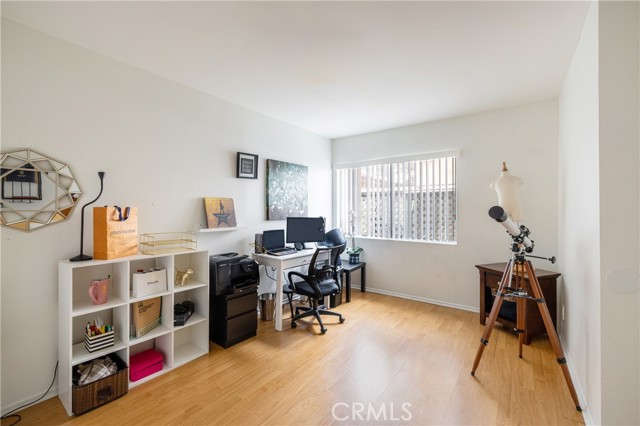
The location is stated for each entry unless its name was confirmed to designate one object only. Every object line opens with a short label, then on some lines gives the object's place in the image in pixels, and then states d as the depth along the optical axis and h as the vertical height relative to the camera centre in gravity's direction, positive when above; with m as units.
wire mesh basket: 2.41 -0.28
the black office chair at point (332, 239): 4.00 -0.39
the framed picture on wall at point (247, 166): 3.28 +0.56
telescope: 1.97 -0.14
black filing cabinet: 2.70 -1.06
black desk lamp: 2.01 -0.16
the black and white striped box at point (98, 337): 1.97 -0.91
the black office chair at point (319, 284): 3.02 -0.82
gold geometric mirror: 1.82 +0.15
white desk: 3.08 -0.59
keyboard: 3.28 -0.48
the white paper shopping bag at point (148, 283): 2.19 -0.58
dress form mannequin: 2.67 +0.19
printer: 2.69 -0.63
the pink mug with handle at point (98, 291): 2.00 -0.58
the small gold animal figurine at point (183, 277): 2.53 -0.61
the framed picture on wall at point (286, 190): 3.71 +0.32
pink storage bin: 2.15 -1.22
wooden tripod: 1.86 -0.75
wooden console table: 2.72 -0.92
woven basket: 1.81 -1.24
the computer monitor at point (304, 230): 3.64 -0.24
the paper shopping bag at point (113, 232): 2.02 -0.15
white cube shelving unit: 1.91 -0.83
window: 3.82 +0.20
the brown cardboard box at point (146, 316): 2.23 -0.87
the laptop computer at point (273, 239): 3.42 -0.34
